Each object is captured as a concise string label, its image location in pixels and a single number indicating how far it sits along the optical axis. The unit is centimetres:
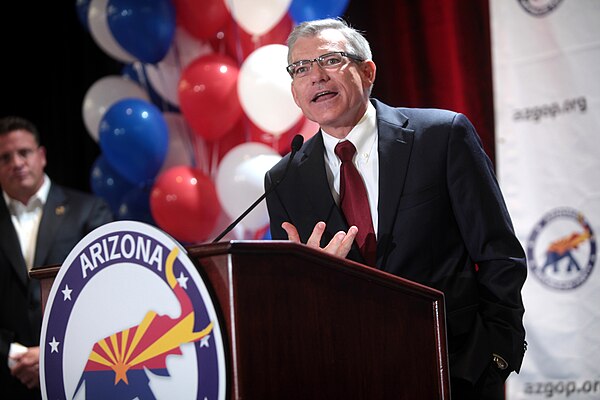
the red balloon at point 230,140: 395
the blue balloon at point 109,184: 418
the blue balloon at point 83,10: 425
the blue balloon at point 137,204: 402
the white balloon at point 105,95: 416
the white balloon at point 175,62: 400
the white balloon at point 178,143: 404
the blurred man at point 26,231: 357
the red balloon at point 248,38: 378
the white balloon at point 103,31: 396
